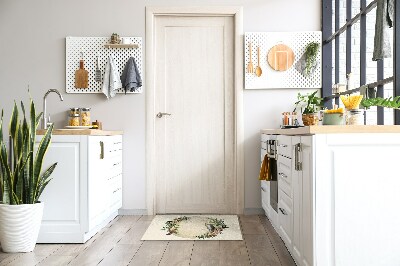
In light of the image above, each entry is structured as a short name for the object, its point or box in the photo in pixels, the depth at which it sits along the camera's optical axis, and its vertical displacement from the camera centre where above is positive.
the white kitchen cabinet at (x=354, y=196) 2.27 -0.31
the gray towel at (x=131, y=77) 4.50 +0.55
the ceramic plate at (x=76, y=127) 4.00 +0.06
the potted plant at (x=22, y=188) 3.18 -0.38
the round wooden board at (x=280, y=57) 4.60 +0.76
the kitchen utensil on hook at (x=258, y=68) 4.60 +0.64
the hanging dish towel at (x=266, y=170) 3.68 -0.29
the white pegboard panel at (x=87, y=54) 4.61 +0.79
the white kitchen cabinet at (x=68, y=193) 3.43 -0.44
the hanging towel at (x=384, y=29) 2.80 +0.63
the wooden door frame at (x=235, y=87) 4.62 +0.46
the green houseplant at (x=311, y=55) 4.52 +0.77
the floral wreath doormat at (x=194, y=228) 3.68 -0.81
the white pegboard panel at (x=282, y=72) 4.59 +0.65
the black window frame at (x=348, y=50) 2.79 +0.68
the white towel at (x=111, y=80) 4.52 +0.52
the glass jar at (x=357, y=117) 2.64 +0.09
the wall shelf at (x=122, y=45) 4.52 +0.86
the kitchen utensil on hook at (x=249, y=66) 4.61 +0.67
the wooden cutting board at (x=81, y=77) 4.58 +0.56
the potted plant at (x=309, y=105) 3.19 +0.27
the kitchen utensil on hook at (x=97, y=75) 4.59 +0.58
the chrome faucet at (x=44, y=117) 3.88 +0.14
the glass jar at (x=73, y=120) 4.13 +0.12
